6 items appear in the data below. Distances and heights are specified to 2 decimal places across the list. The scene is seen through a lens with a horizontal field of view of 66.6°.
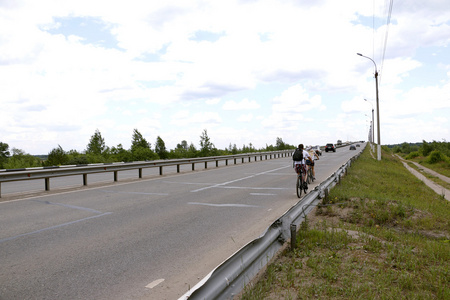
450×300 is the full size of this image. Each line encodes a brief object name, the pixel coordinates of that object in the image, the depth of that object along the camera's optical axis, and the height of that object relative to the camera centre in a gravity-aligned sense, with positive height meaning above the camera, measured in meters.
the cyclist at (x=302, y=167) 12.09 -0.66
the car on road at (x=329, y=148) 69.81 -0.07
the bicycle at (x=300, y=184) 11.61 -1.25
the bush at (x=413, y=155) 75.19 -2.16
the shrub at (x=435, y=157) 51.29 -1.88
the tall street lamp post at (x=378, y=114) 33.46 +3.19
